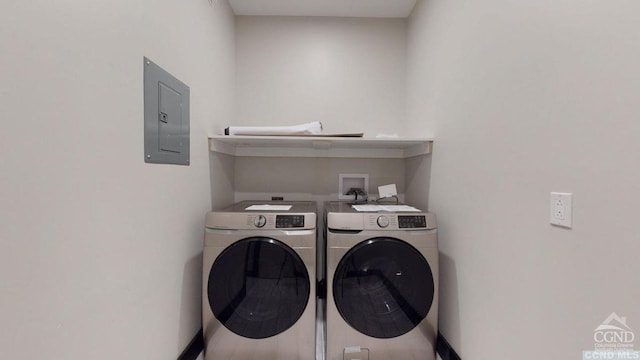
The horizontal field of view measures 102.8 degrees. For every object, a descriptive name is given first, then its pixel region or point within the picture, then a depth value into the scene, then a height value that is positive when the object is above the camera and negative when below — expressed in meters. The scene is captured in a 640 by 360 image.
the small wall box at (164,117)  0.98 +0.24
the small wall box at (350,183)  2.06 -0.07
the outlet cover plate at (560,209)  0.73 -0.09
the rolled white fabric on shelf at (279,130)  1.52 +0.26
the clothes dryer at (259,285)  1.24 -0.54
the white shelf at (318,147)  1.53 +0.21
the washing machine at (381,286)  1.26 -0.55
